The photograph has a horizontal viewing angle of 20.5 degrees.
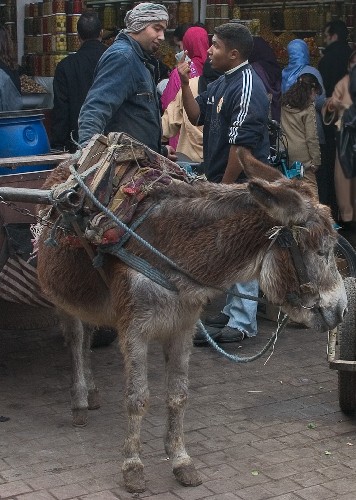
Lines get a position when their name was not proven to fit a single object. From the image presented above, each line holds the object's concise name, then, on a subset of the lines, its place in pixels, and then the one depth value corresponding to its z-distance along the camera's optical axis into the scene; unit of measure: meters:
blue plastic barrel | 6.44
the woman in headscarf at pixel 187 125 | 8.48
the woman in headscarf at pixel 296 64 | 9.73
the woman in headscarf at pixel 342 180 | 7.32
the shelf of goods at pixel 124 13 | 11.36
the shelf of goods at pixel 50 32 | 10.64
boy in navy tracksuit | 6.71
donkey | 4.54
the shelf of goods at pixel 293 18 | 10.92
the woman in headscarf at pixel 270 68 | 9.62
